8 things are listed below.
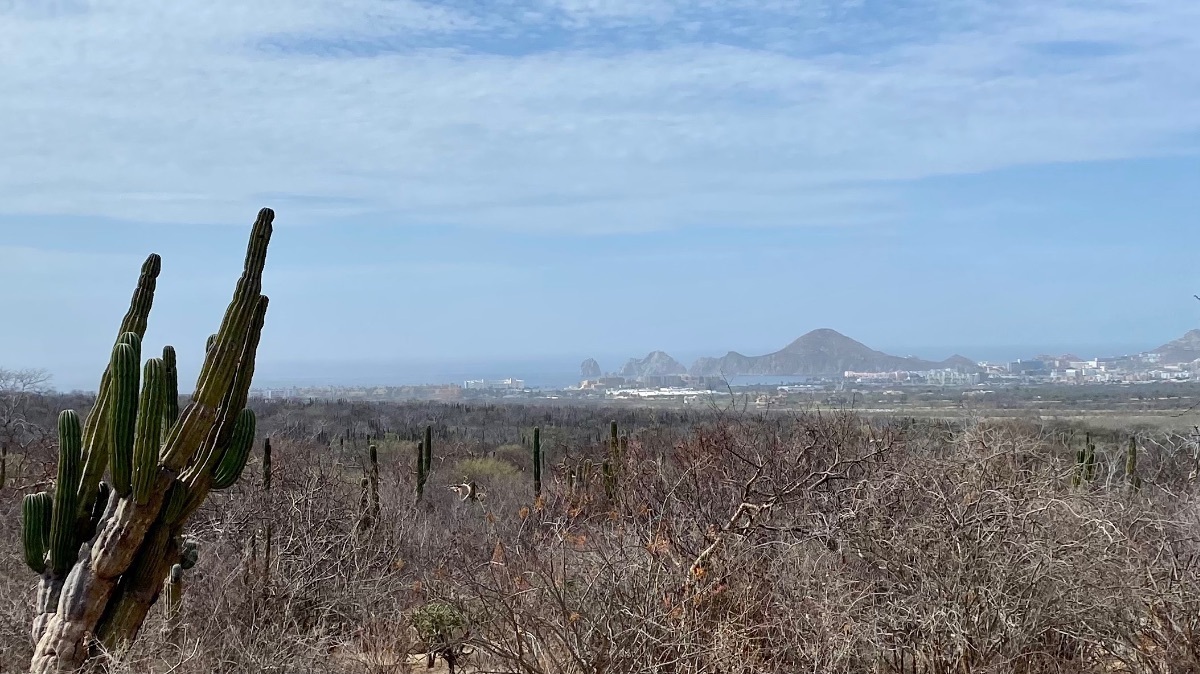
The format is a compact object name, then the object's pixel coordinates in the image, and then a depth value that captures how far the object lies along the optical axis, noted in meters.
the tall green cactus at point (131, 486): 7.76
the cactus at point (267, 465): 13.60
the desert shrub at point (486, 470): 28.17
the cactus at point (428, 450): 23.59
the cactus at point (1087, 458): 12.81
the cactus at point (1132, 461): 18.24
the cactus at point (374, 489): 14.29
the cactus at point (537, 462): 21.47
